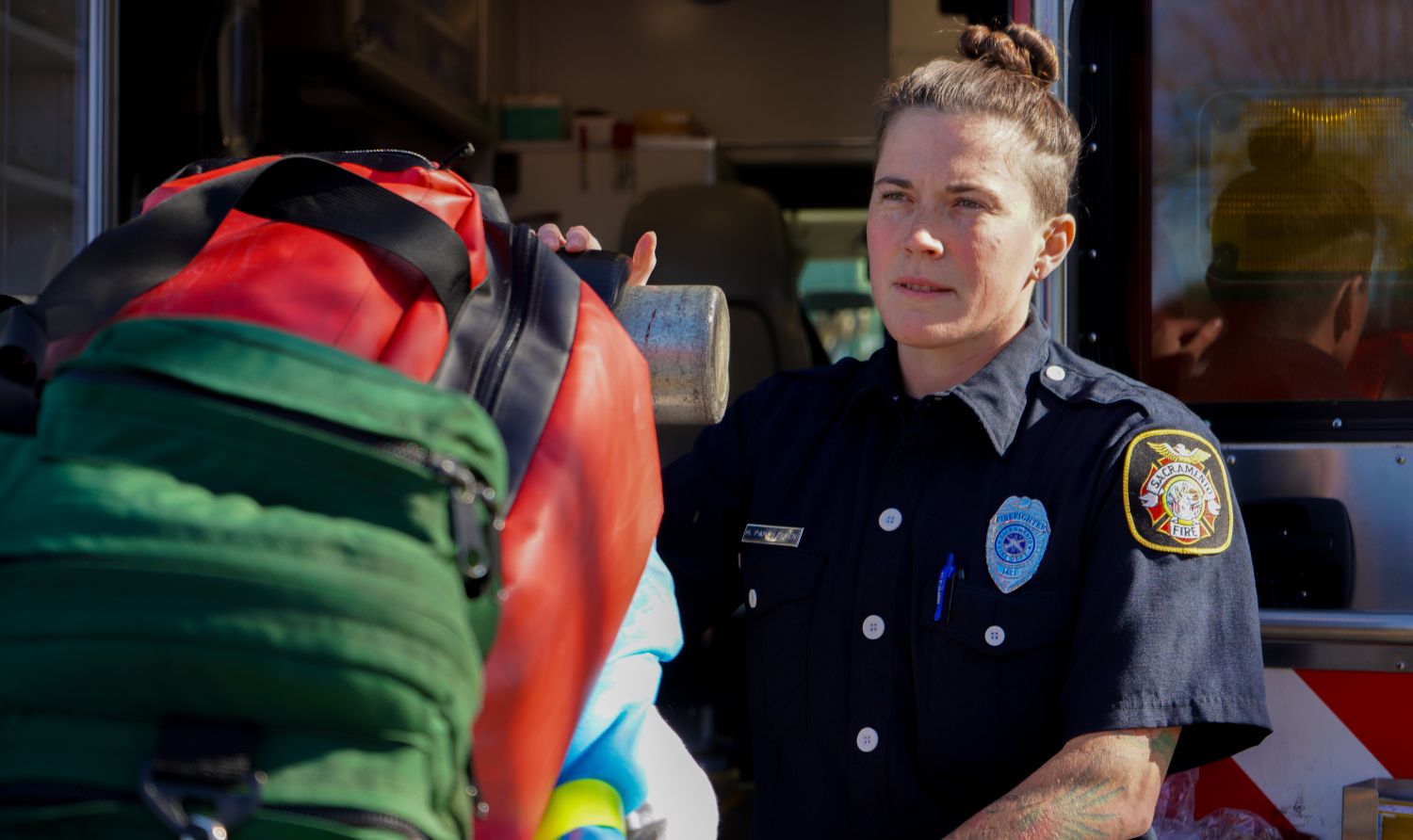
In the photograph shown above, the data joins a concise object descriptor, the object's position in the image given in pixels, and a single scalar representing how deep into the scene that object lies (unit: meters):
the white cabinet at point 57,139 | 2.62
